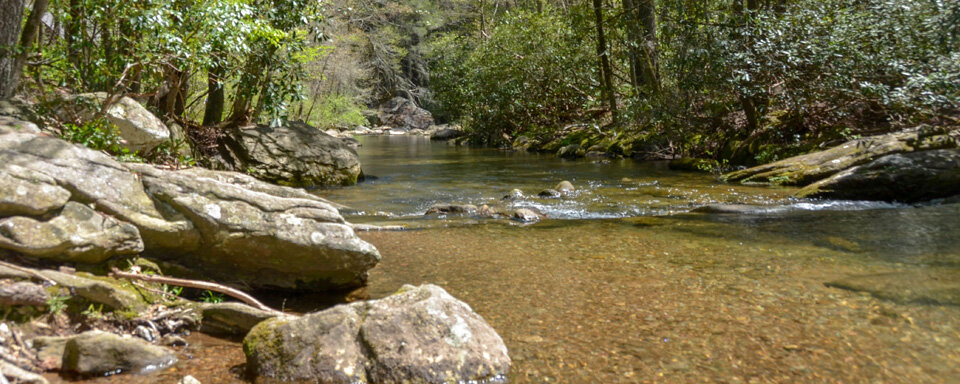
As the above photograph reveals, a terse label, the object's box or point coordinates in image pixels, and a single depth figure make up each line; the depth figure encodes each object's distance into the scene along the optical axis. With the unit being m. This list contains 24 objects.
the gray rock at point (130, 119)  7.45
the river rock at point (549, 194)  10.78
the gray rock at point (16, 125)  4.84
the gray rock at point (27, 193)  3.65
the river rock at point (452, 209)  8.98
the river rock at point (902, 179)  9.23
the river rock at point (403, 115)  49.28
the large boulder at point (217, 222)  4.23
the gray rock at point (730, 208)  8.64
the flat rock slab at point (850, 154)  10.05
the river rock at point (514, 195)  10.45
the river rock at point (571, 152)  20.62
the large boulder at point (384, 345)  3.28
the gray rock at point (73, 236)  3.63
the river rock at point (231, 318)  3.96
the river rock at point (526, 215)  8.38
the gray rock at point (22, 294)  3.40
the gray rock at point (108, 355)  3.23
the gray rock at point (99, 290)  3.68
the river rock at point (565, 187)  11.24
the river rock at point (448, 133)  37.12
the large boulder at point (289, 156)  12.11
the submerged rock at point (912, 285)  4.60
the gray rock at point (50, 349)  3.24
